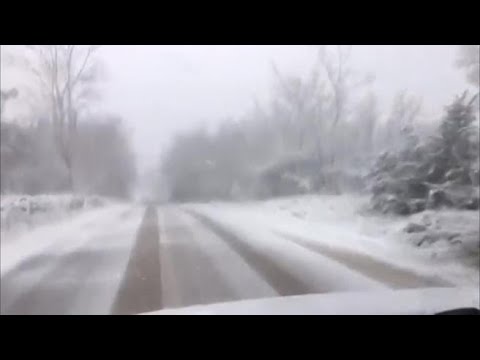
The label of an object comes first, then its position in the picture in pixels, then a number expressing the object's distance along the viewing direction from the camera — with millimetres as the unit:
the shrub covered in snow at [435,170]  7848
